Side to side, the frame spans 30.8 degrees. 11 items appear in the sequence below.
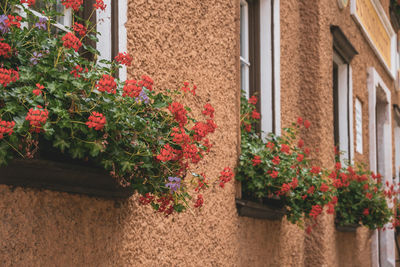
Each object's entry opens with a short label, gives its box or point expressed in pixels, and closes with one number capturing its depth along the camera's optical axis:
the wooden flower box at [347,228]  7.43
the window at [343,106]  8.18
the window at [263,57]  5.77
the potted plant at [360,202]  7.32
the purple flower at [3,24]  2.34
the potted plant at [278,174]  4.78
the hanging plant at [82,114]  2.25
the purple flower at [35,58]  2.45
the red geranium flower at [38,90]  2.24
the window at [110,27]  3.28
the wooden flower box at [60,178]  2.45
